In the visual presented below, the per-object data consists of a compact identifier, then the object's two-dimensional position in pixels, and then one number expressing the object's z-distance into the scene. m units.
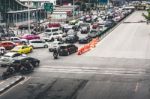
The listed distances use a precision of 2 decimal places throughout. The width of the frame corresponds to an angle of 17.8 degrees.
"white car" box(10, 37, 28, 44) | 67.47
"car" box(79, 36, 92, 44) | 69.62
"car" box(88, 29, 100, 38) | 75.75
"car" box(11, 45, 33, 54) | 56.38
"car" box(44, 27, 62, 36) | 78.36
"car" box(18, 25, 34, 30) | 93.81
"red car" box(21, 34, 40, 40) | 70.49
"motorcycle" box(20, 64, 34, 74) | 44.38
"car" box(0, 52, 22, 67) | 48.31
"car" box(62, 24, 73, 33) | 87.56
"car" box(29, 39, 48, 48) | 63.12
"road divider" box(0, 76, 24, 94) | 36.97
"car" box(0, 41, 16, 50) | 61.94
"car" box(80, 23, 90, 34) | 87.37
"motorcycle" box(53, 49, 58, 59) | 53.59
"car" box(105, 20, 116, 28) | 97.54
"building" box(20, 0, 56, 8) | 133.91
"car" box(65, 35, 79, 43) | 70.29
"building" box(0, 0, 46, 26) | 101.95
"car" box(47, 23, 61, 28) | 93.06
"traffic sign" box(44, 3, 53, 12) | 96.56
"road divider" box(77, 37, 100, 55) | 57.98
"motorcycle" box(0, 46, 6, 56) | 55.93
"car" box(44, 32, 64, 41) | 72.88
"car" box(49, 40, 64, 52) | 59.39
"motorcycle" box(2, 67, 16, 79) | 42.34
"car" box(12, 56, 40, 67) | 45.31
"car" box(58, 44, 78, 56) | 55.88
